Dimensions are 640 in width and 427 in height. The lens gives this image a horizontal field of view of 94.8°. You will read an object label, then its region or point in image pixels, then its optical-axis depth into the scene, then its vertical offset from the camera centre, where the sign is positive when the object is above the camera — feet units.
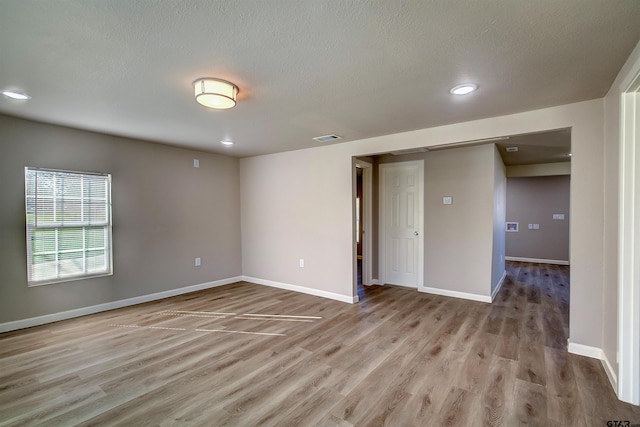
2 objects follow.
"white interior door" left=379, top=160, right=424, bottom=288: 16.48 -0.63
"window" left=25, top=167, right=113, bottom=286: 11.21 -0.49
